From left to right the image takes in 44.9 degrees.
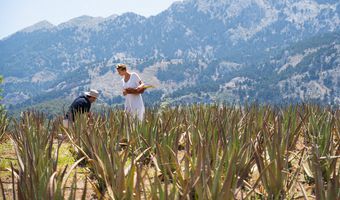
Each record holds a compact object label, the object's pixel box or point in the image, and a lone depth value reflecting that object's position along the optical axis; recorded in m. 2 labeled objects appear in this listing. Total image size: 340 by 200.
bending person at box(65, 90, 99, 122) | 7.51
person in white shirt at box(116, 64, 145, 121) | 7.35
